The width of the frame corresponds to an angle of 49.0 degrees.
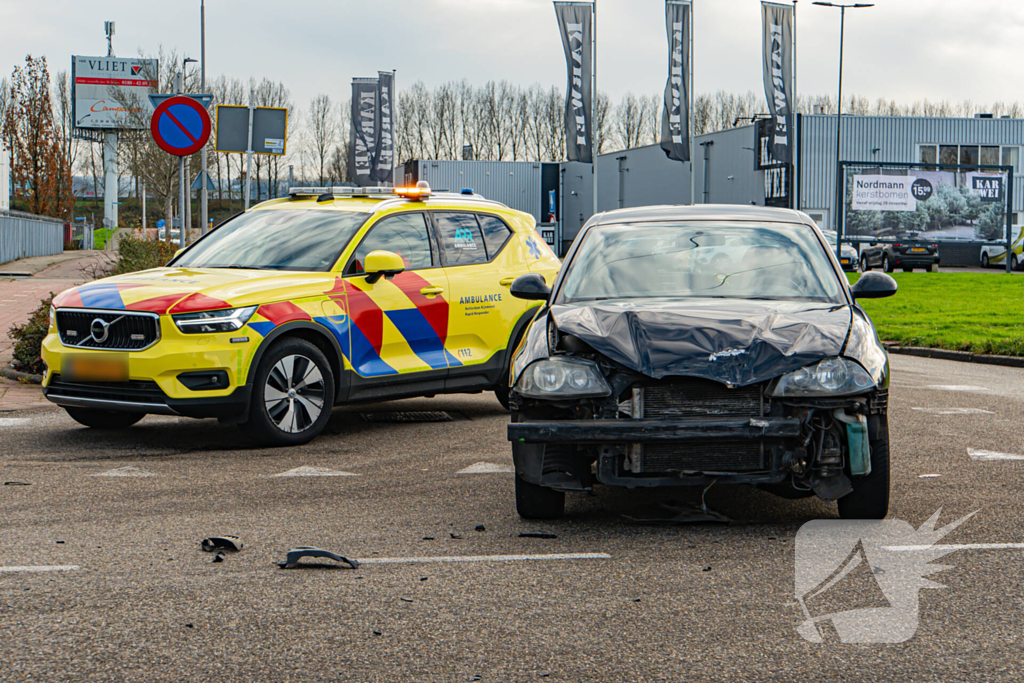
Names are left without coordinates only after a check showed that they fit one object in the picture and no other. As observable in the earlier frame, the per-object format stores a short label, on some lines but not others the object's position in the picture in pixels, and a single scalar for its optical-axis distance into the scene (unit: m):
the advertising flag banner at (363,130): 43.38
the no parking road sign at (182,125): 12.09
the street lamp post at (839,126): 40.08
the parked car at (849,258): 44.17
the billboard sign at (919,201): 45.50
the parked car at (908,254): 45.06
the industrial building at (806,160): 52.62
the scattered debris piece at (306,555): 4.68
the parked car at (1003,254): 47.94
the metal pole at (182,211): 13.36
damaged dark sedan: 4.90
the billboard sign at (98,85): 72.81
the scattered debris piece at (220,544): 4.96
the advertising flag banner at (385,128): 44.00
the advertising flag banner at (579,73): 39.12
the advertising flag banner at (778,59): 38.00
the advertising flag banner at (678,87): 37.91
